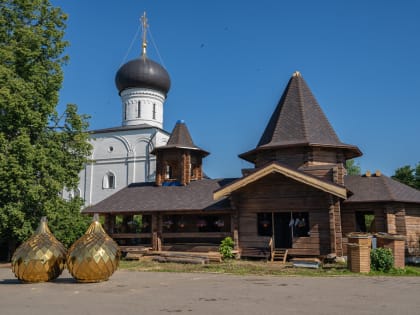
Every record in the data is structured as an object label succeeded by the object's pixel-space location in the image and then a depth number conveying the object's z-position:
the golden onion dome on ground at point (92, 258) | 10.90
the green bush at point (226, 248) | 18.38
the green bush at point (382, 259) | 13.98
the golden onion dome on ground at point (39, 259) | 10.98
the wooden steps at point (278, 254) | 17.76
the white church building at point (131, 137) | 38.16
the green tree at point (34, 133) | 18.70
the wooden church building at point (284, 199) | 17.58
